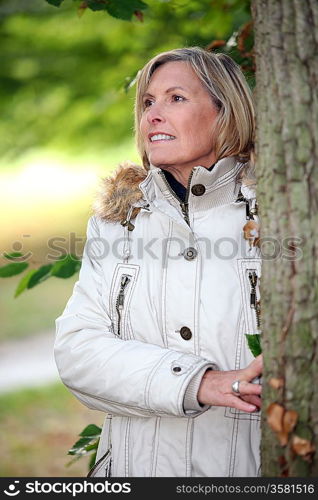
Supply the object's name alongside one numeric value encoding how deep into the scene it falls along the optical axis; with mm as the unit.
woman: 4434
